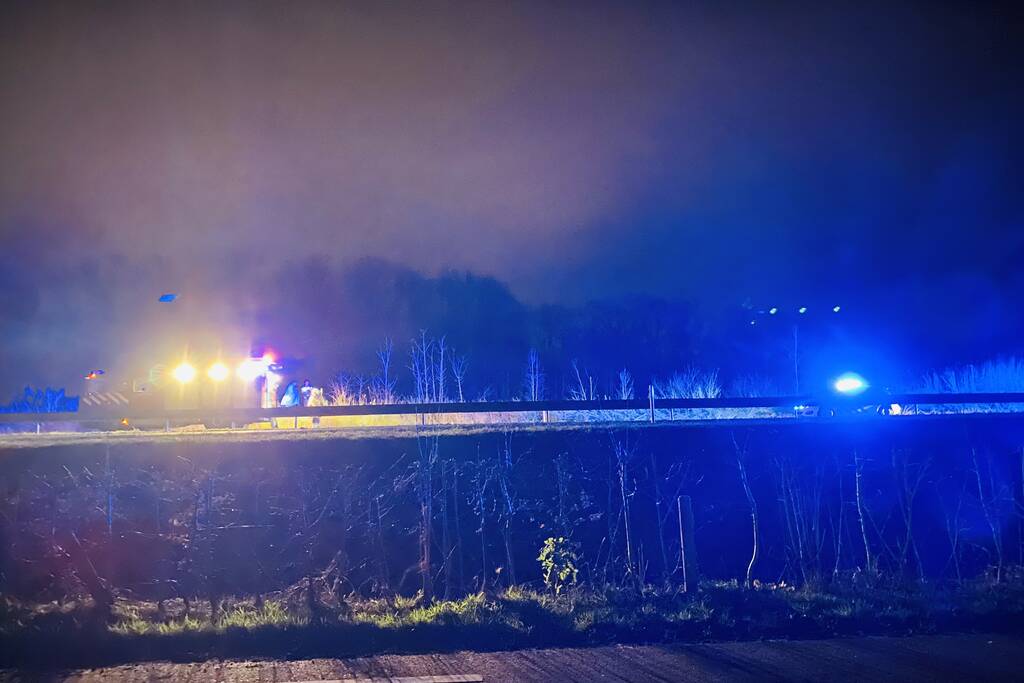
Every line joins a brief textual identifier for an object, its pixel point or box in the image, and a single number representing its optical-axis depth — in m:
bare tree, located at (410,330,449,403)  16.64
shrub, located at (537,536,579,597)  10.84
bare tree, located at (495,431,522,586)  11.24
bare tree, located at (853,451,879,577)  11.55
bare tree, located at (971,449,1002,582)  12.05
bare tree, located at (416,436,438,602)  10.80
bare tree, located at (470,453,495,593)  11.23
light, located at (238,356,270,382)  20.77
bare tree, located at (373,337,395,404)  17.80
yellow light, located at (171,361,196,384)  16.69
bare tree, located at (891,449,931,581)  12.12
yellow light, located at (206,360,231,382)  18.61
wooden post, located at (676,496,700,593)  10.53
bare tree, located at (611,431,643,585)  11.43
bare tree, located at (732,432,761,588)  11.72
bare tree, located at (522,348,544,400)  18.74
